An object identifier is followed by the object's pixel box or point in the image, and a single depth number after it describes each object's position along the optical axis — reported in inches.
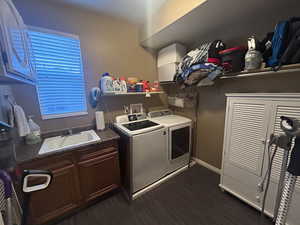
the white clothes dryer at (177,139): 80.4
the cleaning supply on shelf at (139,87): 87.5
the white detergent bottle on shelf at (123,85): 81.7
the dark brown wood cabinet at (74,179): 51.2
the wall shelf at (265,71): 44.5
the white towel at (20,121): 52.1
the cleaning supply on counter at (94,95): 77.4
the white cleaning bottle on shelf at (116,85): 78.8
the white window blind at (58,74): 64.5
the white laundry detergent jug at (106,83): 74.2
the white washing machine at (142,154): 65.3
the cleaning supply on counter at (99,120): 76.3
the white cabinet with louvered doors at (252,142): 47.8
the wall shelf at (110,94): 75.8
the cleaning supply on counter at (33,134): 60.1
